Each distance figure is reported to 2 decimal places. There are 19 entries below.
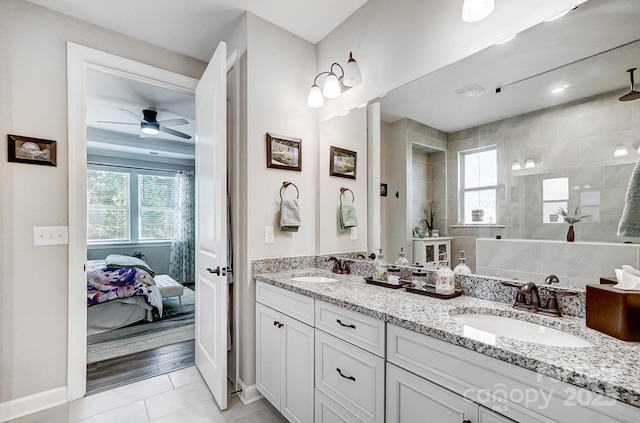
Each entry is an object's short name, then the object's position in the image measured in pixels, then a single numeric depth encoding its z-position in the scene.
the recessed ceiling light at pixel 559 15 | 1.17
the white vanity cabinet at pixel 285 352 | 1.60
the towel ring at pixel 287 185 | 2.26
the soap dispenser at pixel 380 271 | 1.78
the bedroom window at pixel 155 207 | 5.89
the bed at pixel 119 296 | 3.33
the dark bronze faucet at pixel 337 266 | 2.17
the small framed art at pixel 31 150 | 1.94
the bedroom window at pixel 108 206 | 5.37
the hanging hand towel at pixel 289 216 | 2.17
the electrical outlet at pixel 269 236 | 2.16
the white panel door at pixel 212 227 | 1.92
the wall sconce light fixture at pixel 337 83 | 2.03
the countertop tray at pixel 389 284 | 1.66
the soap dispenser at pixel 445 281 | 1.43
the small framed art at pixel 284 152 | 2.18
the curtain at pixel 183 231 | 6.07
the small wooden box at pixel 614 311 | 0.86
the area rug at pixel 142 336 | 2.87
